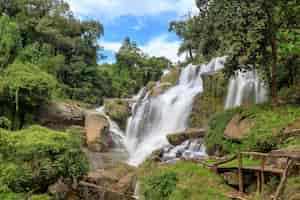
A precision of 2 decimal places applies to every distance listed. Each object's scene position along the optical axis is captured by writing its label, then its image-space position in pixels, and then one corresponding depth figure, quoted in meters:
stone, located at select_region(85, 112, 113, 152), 23.78
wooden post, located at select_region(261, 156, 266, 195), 8.04
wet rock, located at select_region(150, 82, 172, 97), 29.06
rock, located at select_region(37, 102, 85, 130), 25.53
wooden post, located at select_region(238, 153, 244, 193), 8.77
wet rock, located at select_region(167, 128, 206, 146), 18.94
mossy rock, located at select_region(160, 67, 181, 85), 31.39
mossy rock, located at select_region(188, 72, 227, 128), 22.31
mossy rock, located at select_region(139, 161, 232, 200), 9.04
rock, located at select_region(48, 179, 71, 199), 12.81
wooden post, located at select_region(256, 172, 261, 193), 8.20
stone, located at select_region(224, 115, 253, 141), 13.59
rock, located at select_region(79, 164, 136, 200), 14.27
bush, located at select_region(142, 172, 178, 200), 9.49
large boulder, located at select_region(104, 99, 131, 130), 28.41
